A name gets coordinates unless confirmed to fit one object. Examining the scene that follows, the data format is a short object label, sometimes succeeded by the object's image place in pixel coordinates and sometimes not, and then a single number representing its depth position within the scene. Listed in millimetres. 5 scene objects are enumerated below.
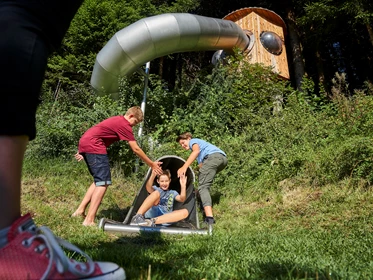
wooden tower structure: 11016
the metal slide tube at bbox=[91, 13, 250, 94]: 8219
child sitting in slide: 4658
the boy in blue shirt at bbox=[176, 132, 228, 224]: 5293
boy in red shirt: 4871
